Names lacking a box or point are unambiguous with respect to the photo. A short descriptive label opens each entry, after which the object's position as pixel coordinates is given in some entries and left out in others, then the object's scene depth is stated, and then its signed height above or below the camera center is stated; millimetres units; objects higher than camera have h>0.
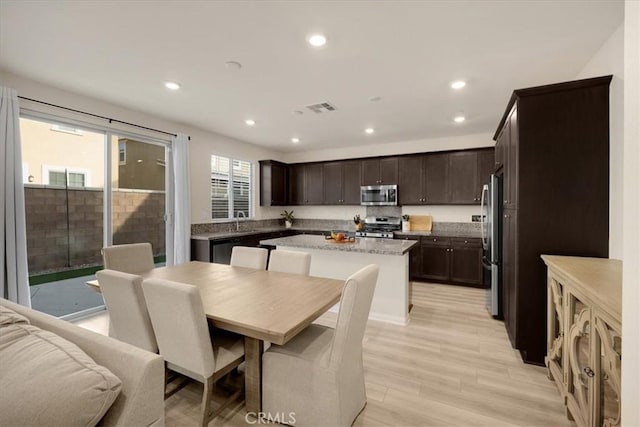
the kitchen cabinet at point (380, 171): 5496 +792
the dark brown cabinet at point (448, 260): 4539 -834
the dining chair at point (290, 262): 2584 -479
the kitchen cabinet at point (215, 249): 4254 -578
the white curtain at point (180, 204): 4176 +112
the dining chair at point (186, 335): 1476 -687
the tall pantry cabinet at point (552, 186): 2107 +185
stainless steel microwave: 5402 +306
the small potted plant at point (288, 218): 6674 -169
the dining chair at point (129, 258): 2533 -437
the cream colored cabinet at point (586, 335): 1186 -661
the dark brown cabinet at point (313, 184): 6230 +593
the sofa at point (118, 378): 827 -513
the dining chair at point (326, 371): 1509 -917
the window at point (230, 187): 5117 +470
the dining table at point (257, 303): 1438 -565
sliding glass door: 3131 +112
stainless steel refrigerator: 3129 -373
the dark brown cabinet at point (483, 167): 4770 +728
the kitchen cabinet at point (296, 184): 6454 +629
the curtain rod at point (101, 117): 2905 +1168
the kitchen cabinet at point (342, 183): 5863 +602
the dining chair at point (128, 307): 1664 -591
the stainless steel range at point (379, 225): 5445 -294
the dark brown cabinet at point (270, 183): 6031 +611
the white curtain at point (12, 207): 2625 +50
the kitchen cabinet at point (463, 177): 4879 +592
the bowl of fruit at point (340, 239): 3613 -365
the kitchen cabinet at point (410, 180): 5273 +578
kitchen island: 3195 -652
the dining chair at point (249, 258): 2781 -471
